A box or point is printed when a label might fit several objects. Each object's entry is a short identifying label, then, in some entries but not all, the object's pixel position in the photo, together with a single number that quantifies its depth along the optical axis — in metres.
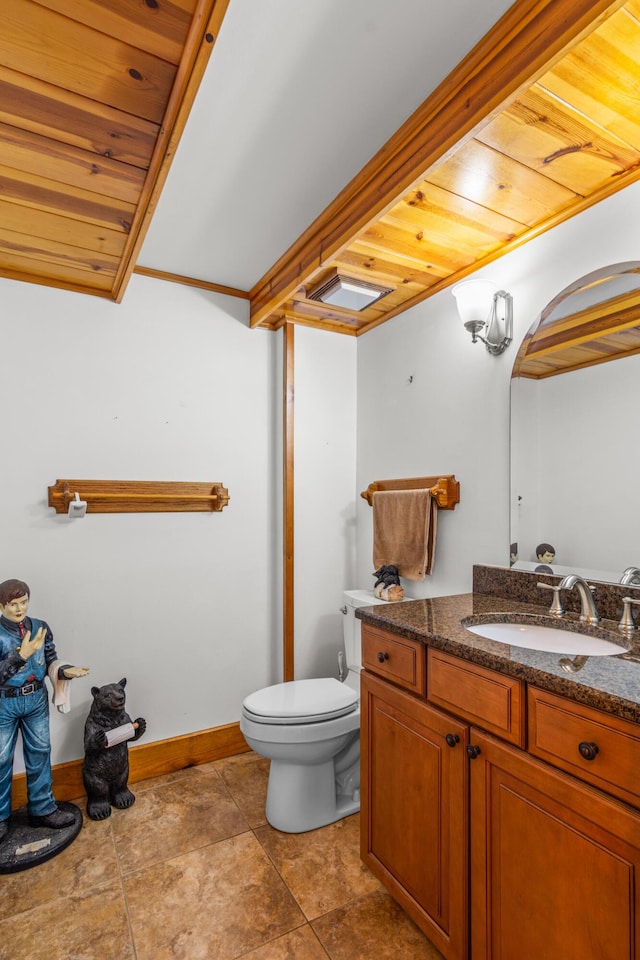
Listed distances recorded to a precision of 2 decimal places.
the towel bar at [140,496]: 2.17
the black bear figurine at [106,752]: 2.04
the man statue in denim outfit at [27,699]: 1.84
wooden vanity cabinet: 0.94
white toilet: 1.88
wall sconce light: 1.92
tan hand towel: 2.23
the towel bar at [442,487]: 2.15
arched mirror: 1.54
